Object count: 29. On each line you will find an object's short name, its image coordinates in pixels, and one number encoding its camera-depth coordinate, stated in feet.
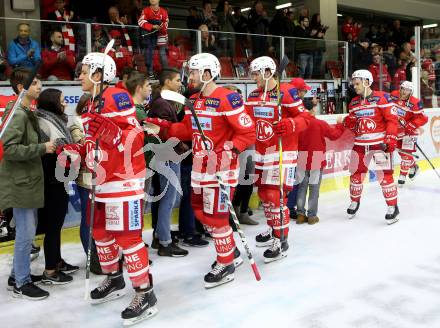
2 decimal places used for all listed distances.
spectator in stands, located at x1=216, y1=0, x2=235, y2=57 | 32.58
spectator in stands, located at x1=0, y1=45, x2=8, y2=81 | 17.13
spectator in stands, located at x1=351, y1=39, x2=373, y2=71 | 32.04
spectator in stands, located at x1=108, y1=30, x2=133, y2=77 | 20.53
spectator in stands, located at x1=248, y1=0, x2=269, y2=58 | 32.81
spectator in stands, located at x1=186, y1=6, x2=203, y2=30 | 29.48
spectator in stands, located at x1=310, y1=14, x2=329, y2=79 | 29.76
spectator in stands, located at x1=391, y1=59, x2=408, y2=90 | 32.16
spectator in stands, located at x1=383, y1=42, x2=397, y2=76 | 32.91
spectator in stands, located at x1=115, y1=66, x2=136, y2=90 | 11.96
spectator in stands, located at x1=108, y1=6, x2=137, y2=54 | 21.30
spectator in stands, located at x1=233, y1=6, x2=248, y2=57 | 32.67
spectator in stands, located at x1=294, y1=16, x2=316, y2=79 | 29.09
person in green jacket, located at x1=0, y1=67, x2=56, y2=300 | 10.34
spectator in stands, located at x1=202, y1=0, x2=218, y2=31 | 30.12
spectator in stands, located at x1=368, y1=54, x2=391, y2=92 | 31.30
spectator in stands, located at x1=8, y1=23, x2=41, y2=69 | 17.83
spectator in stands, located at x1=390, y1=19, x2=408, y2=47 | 46.69
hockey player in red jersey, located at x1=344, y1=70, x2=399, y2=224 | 17.11
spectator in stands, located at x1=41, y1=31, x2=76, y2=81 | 18.69
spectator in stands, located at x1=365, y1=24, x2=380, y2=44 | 44.64
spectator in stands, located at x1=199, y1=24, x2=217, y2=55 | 24.27
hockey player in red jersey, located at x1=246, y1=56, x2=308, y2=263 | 13.19
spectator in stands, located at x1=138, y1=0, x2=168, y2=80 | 21.88
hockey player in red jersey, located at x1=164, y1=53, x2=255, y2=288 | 11.04
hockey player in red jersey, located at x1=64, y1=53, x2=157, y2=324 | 9.48
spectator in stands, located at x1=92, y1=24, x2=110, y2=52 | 20.06
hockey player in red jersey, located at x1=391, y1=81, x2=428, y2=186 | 23.58
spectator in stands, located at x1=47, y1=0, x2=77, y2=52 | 23.11
